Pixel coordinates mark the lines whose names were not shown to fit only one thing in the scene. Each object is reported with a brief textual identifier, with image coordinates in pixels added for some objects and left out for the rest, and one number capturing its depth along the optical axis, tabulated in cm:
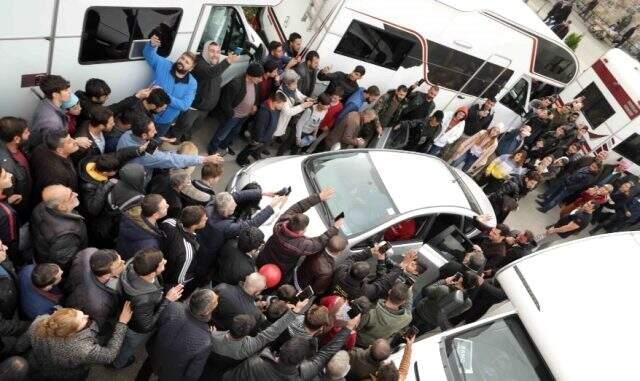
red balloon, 412
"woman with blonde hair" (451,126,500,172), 830
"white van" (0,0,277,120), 409
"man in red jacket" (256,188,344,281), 426
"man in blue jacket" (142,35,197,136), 522
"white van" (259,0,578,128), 709
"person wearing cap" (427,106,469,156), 827
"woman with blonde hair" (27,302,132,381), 287
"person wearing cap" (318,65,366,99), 702
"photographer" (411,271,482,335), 502
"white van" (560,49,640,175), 999
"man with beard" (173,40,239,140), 569
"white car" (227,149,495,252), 535
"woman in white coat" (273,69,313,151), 627
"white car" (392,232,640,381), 380
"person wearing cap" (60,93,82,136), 434
